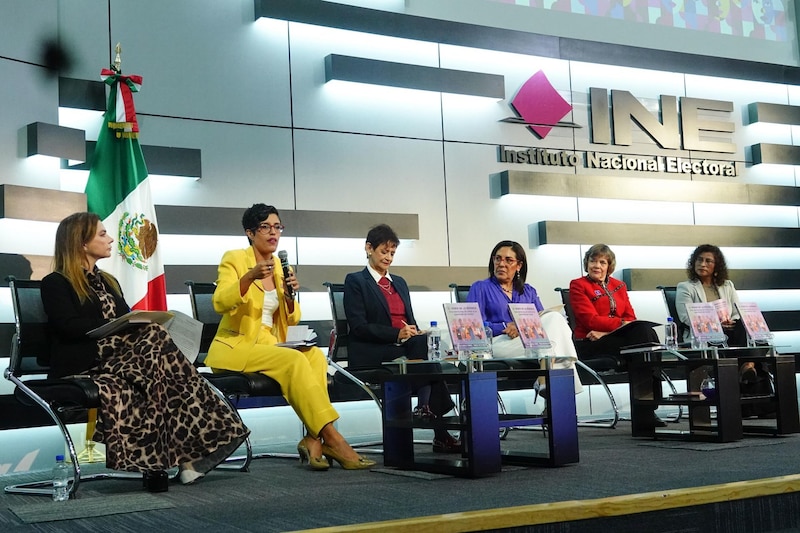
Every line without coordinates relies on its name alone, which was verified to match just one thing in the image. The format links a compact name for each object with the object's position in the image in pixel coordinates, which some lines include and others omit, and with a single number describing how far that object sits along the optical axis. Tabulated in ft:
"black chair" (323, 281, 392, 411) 14.96
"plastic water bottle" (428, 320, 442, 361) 13.03
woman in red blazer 17.99
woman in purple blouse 15.67
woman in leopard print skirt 11.35
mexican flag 15.75
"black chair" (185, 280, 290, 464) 13.20
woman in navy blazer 15.05
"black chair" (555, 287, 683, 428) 17.87
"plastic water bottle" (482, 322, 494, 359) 12.84
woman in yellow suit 12.96
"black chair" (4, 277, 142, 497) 11.25
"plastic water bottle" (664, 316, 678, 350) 16.01
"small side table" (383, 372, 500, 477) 11.73
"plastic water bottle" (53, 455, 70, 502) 10.97
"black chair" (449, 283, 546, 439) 16.40
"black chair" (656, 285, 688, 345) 20.34
